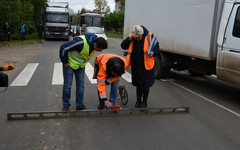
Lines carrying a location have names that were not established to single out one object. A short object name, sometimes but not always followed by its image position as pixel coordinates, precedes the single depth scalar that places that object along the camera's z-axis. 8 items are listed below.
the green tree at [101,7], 75.56
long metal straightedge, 4.76
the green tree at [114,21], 47.06
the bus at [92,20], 30.03
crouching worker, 4.60
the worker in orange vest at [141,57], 5.04
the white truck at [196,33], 5.77
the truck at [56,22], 26.62
